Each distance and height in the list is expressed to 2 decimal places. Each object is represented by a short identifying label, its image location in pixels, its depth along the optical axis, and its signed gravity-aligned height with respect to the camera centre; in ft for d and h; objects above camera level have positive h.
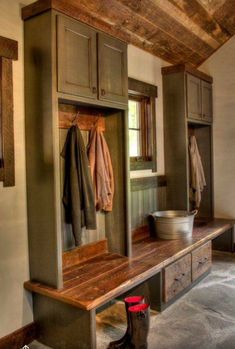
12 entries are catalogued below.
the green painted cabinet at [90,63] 7.07 +2.53
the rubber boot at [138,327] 6.97 -3.41
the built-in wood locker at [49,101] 6.94 +1.57
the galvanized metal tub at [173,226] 10.84 -1.97
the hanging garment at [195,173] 13.24 -0.22
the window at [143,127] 11.62 +1.54
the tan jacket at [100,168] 8.81 +0.03
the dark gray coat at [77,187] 7.79 -0.42
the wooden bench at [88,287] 6.63 -2.56
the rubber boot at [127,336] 7.11 -3.67
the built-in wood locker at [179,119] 12.37 +1.92
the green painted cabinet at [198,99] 12.60 +2.80
